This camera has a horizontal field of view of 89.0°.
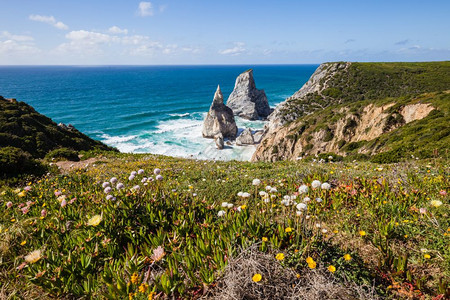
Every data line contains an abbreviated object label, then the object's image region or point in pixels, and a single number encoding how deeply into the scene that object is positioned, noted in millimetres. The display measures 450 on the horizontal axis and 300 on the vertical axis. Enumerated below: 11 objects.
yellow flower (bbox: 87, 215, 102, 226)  3490
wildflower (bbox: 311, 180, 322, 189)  4111
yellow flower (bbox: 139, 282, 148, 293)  2525
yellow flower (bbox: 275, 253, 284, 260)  2639
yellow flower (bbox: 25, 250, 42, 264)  3035
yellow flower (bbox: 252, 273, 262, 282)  2341
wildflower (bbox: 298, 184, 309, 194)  3850
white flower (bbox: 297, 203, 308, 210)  3334
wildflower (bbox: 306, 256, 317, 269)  2612
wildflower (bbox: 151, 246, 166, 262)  3058
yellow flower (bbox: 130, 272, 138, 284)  2701
